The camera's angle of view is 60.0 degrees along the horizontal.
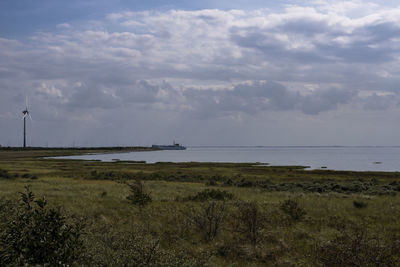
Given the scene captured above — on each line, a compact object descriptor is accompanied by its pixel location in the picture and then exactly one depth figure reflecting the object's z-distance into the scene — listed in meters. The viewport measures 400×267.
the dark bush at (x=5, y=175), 43.60
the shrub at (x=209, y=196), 23.58
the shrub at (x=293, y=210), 17.30
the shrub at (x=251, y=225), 12.99
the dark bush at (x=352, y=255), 8.48
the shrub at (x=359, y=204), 20.96
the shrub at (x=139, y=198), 17.58
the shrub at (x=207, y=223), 13.82
